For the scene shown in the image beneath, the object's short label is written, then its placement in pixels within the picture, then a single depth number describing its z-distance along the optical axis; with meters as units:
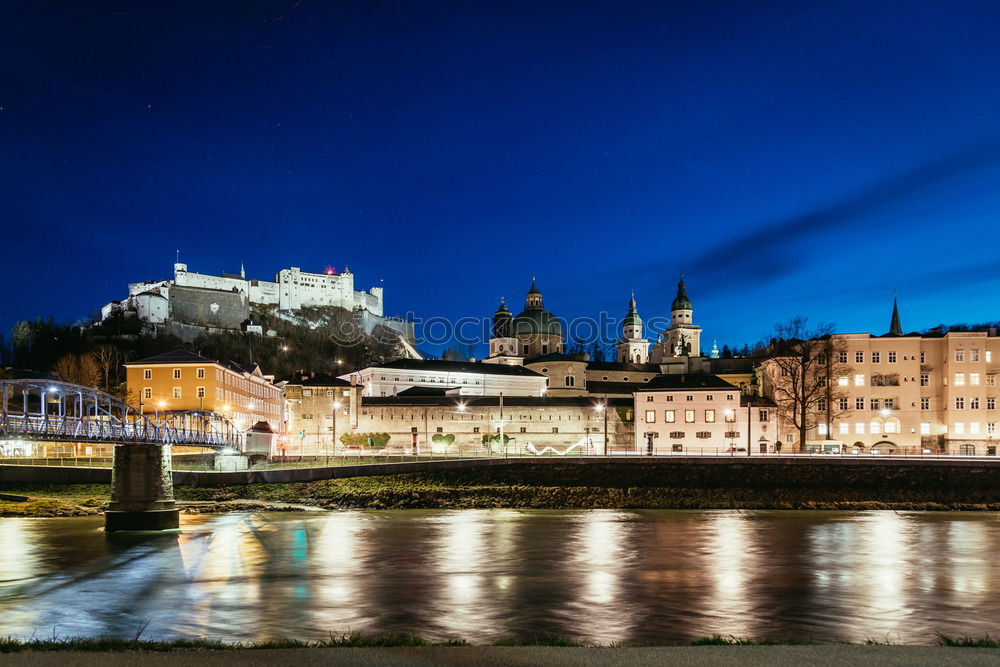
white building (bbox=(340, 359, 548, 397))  108.88
